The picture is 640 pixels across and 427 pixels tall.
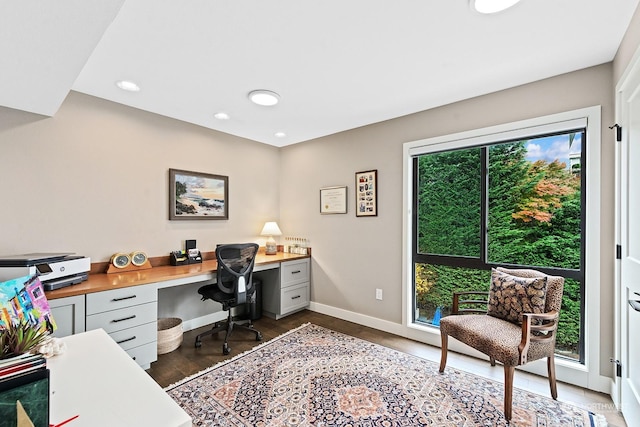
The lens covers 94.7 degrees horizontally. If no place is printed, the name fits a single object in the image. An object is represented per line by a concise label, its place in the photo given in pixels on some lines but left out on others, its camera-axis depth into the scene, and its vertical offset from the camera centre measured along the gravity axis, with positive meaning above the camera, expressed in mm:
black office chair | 2836 -646
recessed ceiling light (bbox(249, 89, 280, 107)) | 2511 +1033
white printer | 1848 -366
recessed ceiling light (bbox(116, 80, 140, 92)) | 2318 +1034
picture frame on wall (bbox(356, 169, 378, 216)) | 3334 +255
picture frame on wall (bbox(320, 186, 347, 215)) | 3605 +185
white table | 835 -582
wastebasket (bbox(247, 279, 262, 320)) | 3586 -1118
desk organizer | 3082 -463
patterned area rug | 1827 -1267
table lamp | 3947 -249
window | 2322 -21
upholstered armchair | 1839 -779
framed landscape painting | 3143 +213
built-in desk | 2018 -659
